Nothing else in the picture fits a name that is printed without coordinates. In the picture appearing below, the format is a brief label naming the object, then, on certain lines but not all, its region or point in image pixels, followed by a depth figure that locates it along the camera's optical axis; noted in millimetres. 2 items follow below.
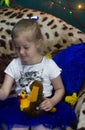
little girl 1854
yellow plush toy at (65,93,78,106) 2045
